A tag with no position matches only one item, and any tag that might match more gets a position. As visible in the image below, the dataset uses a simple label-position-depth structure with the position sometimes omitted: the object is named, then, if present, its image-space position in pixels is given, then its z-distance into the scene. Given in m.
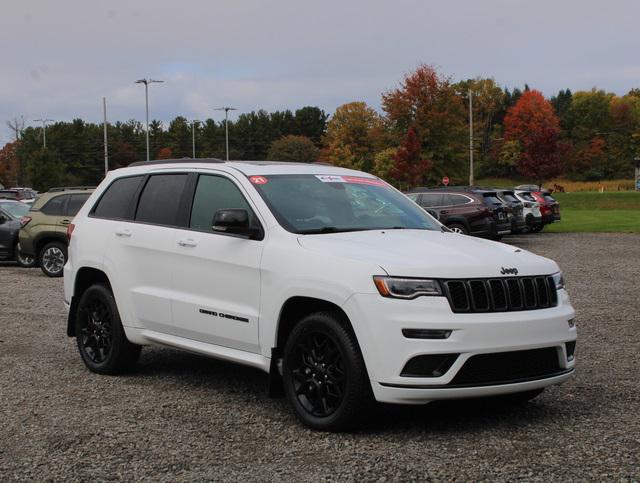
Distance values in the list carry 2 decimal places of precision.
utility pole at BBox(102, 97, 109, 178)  77.50
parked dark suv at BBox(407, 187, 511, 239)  24.45
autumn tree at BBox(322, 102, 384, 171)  101.56
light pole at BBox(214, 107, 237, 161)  71.94
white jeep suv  5.06
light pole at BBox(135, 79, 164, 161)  64.93
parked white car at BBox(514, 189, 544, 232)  31.30
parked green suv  17.12
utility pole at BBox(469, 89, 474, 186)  60.31
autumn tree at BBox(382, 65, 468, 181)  59.09
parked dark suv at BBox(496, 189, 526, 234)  27.80
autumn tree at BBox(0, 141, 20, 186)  90.62
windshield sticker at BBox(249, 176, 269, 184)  6.36
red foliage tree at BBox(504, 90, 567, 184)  58.09
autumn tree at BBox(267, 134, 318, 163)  113.81
